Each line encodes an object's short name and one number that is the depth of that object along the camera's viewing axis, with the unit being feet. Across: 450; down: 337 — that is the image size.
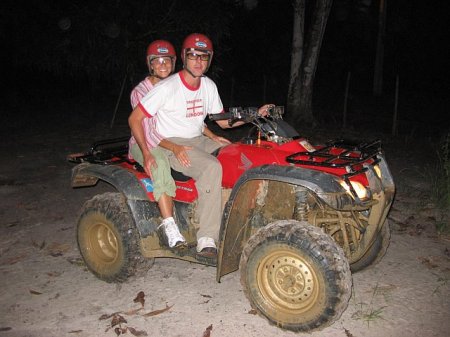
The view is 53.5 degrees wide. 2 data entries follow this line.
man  12.91
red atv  11.23
